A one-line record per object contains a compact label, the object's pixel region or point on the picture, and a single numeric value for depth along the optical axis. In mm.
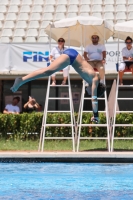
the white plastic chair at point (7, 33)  22677
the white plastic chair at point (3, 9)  24469
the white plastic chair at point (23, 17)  23875
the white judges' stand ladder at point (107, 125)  12914
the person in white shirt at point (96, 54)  11938
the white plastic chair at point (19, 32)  22577
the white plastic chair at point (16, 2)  24953
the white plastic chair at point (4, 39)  22088
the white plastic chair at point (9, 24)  23292
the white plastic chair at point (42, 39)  21984
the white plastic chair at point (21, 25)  23203
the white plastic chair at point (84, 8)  23880
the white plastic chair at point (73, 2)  24562
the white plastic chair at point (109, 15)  23141
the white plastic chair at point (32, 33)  22469
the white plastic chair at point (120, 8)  23625
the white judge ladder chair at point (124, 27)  12682
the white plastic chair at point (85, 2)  24484
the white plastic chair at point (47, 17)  23594
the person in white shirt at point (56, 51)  12750
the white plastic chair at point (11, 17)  23888
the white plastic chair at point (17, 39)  22125
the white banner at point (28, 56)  19625
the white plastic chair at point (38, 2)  24891
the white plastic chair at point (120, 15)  23062
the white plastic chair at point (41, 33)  22391
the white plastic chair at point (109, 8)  23656
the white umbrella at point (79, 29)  12766
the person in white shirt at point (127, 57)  12508
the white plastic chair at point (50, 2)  24806
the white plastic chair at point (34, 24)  23148
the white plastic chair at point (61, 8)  24016
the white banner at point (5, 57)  19859
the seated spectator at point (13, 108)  17075
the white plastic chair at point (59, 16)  23455
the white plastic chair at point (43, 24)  23053
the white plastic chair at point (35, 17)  23719
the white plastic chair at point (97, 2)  24312
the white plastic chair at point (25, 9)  24391
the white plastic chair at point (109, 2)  24234
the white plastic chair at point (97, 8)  23766
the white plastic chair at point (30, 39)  22023
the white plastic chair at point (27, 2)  24969
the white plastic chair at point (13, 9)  24469
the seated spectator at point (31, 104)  17219
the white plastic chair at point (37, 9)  24273
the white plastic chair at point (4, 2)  24950
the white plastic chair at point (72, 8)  23931
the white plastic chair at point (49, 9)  24172
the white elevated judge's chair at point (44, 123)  13042
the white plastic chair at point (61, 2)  24647
